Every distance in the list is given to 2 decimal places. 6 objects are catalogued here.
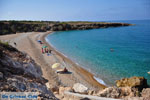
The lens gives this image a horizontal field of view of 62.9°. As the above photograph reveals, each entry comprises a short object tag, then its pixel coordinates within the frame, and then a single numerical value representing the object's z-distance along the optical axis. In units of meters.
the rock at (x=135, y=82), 10.30
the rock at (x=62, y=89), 7.96
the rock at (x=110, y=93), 6.85
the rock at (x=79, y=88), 7.70
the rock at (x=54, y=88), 8.81
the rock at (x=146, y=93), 6.69
